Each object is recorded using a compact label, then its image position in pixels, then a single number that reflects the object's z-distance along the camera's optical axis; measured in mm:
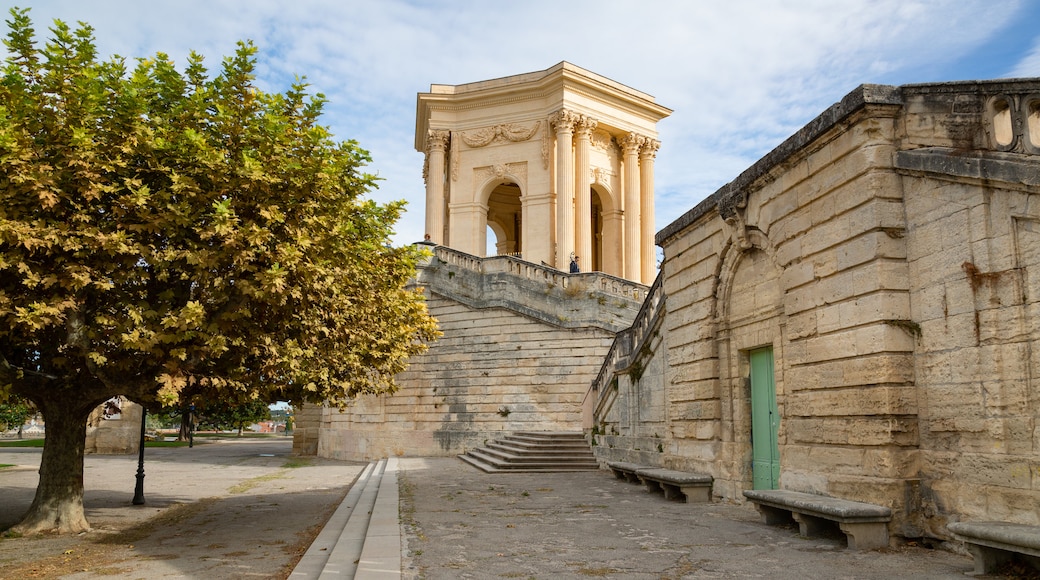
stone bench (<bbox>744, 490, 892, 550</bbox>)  7027
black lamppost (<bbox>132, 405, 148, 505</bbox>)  14880
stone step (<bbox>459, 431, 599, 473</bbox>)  18078
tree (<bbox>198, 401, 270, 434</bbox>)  49781
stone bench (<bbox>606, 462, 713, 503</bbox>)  11055
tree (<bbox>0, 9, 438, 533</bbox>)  9102
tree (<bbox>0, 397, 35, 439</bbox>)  42338
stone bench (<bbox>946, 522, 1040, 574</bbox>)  5293
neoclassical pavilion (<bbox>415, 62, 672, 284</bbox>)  33156
